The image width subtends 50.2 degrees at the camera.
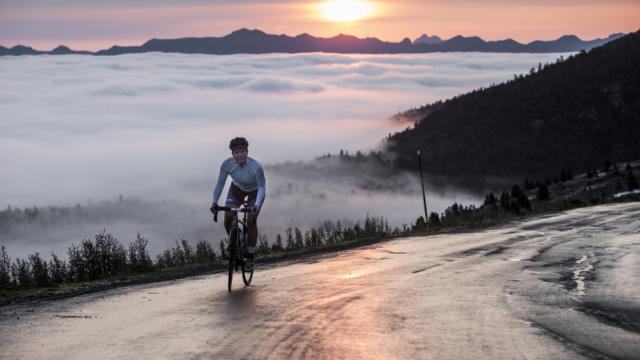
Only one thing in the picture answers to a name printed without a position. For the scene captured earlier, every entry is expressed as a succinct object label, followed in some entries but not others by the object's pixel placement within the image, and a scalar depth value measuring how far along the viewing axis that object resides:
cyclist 11.11
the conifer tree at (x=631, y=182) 47.28
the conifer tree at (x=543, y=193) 58.53
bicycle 10.99
